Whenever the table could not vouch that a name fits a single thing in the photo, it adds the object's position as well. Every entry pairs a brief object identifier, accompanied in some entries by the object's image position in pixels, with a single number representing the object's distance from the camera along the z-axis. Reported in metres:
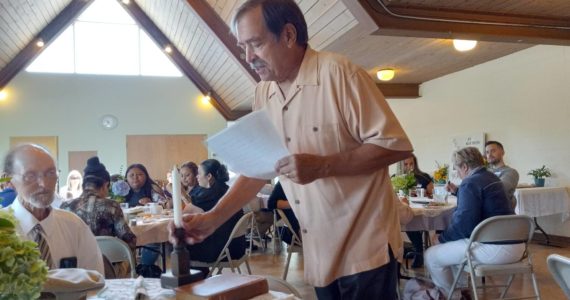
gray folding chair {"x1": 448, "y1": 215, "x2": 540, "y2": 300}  3.15
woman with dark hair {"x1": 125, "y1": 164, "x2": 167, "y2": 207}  5.58
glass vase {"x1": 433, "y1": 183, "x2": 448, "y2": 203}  4.56
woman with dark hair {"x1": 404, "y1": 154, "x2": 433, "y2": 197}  5.68
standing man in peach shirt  1.17
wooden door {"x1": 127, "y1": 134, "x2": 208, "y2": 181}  12.29
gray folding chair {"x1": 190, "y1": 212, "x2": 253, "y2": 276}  3.88
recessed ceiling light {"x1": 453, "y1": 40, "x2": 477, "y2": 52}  5.49
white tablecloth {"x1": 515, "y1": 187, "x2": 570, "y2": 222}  5.96
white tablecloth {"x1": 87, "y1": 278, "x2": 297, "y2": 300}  1.08
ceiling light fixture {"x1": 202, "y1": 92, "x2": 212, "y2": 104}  11.32
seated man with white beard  1.85
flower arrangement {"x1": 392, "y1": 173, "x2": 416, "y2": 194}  4.89
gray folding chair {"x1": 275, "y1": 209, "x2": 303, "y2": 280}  4.29
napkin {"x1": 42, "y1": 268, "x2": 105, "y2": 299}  1.01
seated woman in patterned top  3.21
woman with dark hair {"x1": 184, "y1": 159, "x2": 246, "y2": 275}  3.97
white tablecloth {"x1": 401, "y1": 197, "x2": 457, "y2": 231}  4.10
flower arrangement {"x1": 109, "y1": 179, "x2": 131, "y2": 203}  5.07
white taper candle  1.07
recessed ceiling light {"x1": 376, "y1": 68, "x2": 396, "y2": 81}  7.19
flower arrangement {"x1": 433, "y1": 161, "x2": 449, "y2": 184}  5.73
